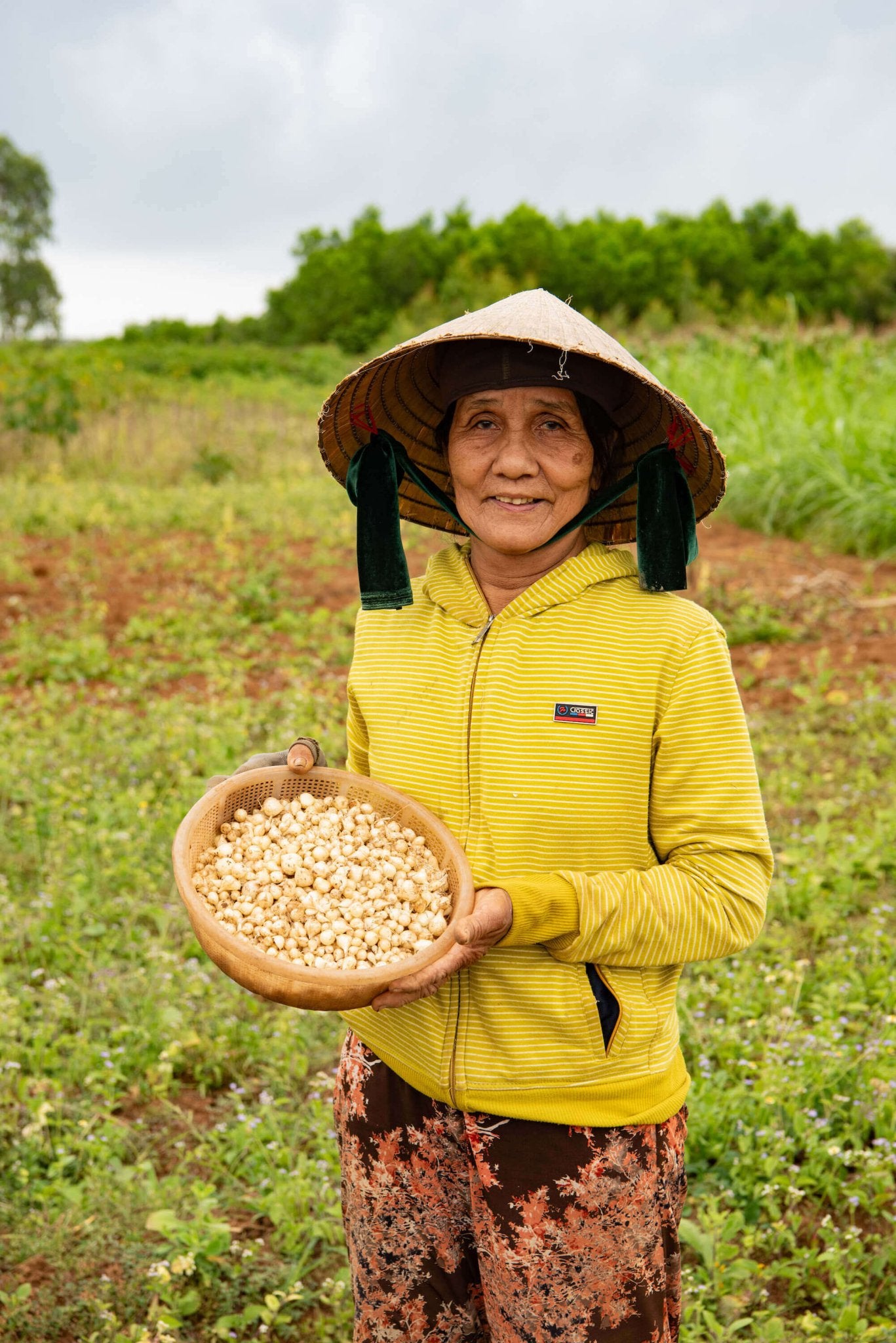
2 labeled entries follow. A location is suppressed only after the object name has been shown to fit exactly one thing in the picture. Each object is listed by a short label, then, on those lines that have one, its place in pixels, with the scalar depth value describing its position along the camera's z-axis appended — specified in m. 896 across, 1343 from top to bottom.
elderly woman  1.44
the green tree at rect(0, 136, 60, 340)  44.09
